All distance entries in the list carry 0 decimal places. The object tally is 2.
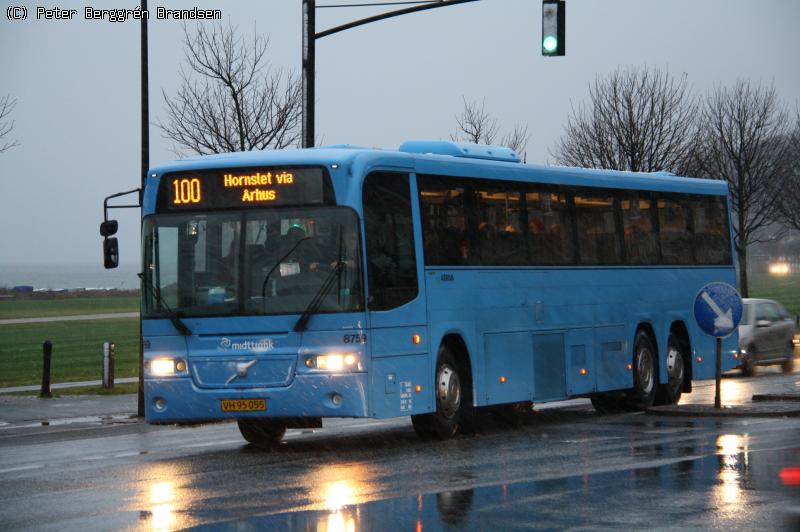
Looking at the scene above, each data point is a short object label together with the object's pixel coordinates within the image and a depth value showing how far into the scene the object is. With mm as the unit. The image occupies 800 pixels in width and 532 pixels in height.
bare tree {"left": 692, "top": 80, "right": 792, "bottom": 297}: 57031
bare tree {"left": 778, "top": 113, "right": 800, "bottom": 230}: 63372
